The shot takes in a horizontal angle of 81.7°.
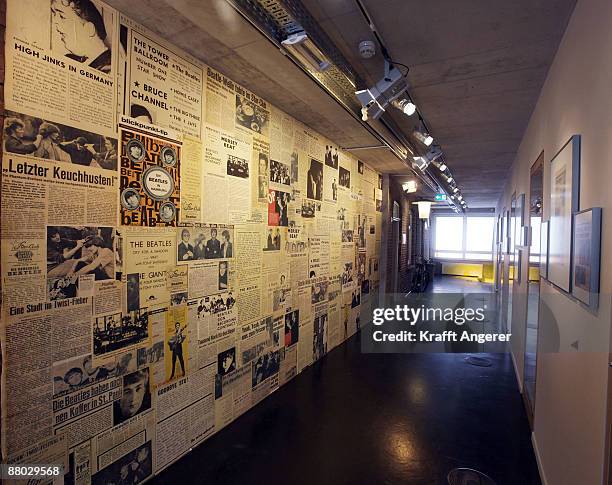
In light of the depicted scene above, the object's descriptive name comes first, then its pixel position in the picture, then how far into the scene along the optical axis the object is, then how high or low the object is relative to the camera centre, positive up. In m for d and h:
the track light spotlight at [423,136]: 3.23 +0.95
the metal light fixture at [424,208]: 7.41 +0.68
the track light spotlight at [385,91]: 2.25 +0.98
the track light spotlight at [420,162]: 4.05 +0.90
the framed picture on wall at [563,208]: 1.53 +0.17
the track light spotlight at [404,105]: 2.55 +0.99
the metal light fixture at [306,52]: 1.72 +0.97
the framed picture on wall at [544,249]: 2.07 -0.05
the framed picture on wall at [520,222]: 3.31 +0.19
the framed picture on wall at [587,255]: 1.22 -0.05
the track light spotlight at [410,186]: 6.33 +0.98
